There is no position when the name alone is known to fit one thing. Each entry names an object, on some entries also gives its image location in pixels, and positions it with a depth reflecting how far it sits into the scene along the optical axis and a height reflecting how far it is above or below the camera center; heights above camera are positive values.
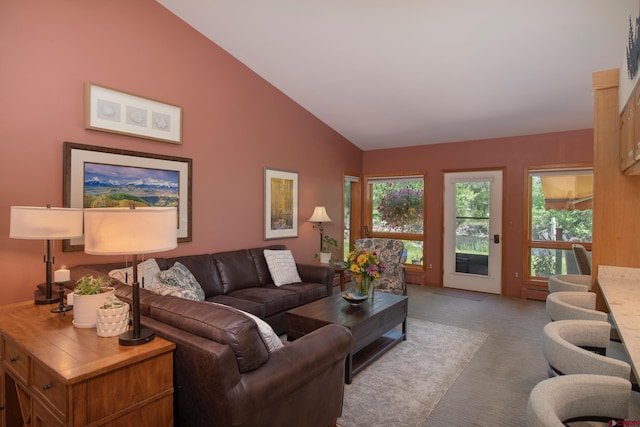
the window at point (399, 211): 6.72 +0.06
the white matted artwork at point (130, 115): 3.25 +0.95
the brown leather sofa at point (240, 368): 1.56 -0.74
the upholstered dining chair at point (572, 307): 2.00 -0.55
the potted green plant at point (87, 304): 1.89 -0.48
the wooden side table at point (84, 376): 1.39 -0.69
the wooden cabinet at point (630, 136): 2.13 +0.51
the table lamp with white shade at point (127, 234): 1.61 -0.10
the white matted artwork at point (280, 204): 5.00 +0.13
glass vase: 3.60 -0.70
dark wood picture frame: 3.13 +0.41
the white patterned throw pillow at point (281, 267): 4.48 -0.68
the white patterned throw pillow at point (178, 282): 2.71 -0.58
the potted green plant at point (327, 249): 5.64 -0.60
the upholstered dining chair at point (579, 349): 1.40 -0.58
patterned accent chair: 4.72 -0.67
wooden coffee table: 3.07 -0.95
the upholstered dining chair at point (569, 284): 2.68 -0.55
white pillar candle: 2.53 -0.45
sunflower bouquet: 3.51 -0.51
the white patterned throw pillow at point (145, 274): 2.98 -0.52
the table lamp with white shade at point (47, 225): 2.24 -0.08
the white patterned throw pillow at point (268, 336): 1.84 -0.64
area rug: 2.47 -1.35
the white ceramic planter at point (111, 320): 1.75 -0.53
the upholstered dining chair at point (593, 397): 1.23 -0.62
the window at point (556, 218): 5.25 -0.05
